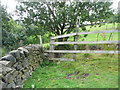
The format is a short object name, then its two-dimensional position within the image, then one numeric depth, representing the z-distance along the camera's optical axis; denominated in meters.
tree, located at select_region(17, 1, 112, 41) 5.59
